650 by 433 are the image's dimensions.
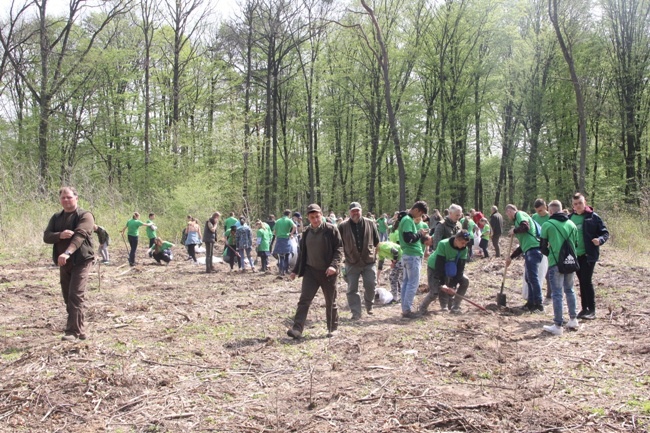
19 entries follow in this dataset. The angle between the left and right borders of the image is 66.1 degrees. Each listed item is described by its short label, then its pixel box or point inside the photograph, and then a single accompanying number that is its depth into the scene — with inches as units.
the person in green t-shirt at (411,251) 304.5
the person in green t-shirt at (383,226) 778.2
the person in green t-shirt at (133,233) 607.5
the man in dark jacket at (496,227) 653.3
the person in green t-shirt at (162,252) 629.9
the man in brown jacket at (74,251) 243.1
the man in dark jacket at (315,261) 264.5
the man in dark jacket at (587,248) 294.4
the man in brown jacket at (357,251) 303.4
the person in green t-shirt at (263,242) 549.3
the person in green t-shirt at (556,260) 274.1
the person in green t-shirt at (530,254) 323.6
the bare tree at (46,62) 895.1
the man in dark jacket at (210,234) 536.4
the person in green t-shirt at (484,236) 650.2
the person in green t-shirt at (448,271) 308.7
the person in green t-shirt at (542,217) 330.6
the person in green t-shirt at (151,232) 667.2
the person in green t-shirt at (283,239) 521.0
